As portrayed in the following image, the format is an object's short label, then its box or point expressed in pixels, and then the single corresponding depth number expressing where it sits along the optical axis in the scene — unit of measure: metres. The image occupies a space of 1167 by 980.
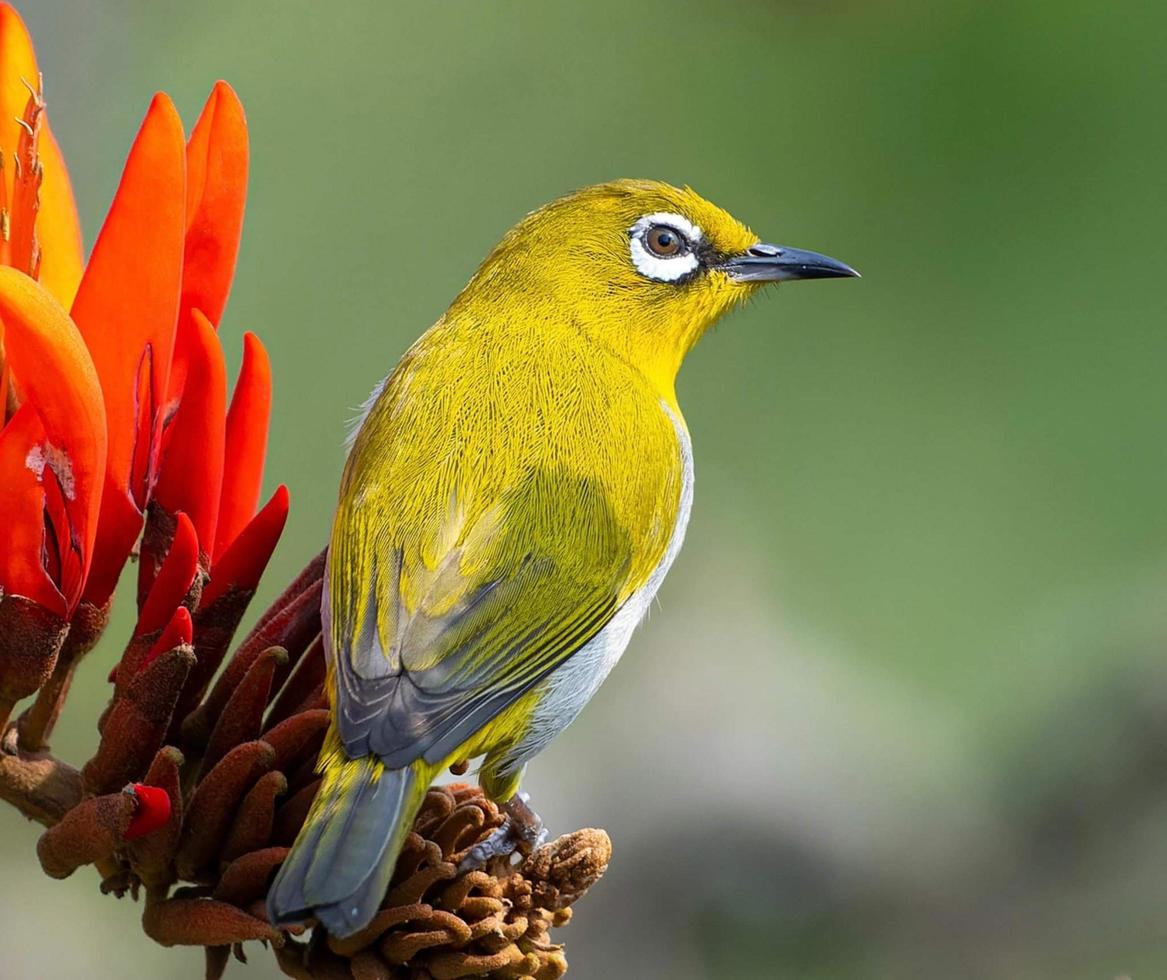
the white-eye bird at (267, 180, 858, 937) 4.21
